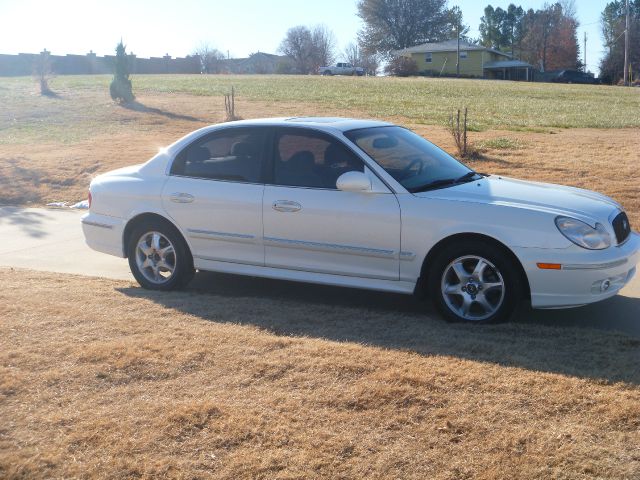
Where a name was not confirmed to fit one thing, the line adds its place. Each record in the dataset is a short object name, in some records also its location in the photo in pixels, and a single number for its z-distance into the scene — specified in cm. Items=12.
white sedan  593
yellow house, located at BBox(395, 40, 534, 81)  7994
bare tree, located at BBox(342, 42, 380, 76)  9451
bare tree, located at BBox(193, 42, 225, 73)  8348
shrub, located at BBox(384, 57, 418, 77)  6719
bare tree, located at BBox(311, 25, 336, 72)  9538
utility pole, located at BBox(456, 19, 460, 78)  7552
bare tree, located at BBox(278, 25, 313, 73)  9762
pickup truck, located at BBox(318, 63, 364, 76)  7194
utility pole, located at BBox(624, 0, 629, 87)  5823
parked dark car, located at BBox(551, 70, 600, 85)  6719
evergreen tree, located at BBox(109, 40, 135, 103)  2839
